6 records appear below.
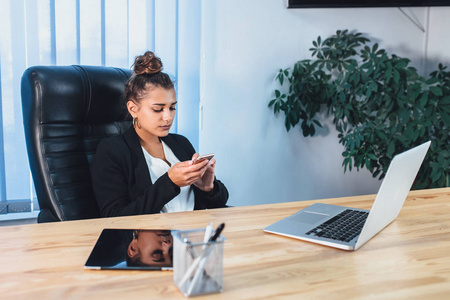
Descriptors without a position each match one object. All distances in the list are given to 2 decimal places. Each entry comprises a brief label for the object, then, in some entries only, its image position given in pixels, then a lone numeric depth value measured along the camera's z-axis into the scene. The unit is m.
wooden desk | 0.76
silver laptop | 0.98
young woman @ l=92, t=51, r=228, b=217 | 1.48
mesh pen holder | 0.74
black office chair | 1.55
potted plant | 2.61
